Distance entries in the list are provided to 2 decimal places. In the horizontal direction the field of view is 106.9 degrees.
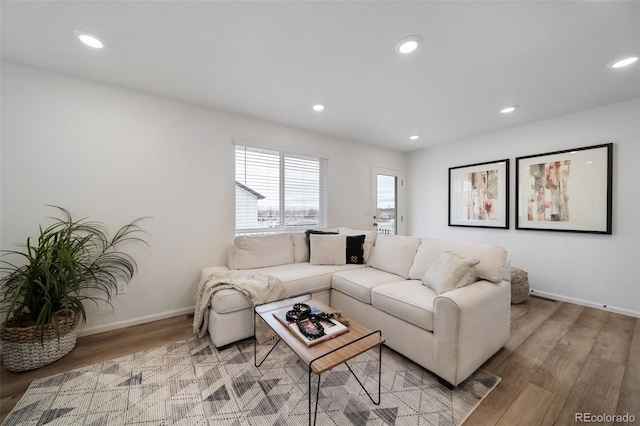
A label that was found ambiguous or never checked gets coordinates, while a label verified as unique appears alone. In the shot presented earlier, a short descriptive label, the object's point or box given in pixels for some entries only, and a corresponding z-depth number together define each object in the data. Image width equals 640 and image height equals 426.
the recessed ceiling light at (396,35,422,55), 1.72
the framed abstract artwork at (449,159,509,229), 3.67
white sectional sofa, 1.60
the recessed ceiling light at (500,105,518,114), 2.86
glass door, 4.63
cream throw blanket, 2.09
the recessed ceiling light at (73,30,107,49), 1.70
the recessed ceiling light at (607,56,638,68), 1.96
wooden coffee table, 1.21
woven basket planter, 1.71
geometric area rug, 1.37
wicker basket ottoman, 3.03
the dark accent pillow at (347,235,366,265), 3.02
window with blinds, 3.20
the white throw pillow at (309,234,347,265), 3.00
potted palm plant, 1.73
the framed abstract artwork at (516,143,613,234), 2.85
